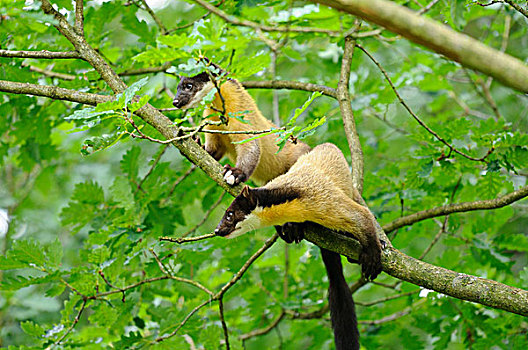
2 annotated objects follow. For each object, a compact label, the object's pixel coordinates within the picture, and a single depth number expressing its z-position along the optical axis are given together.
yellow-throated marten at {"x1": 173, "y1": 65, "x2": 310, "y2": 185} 10.09
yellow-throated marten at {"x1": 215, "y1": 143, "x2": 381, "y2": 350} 8.11
